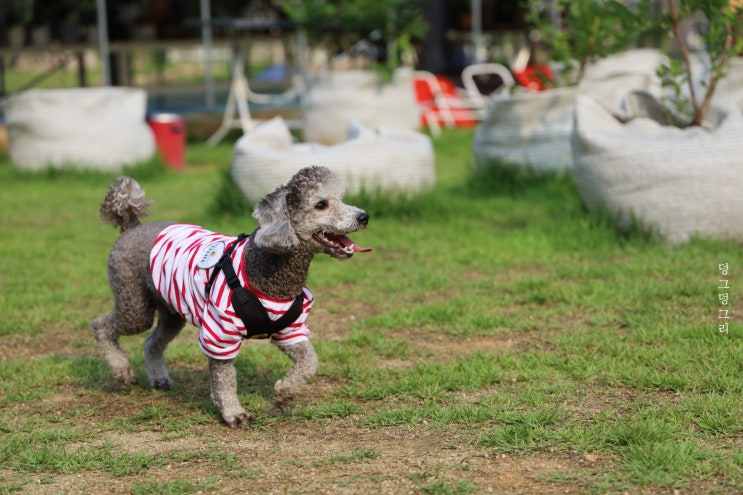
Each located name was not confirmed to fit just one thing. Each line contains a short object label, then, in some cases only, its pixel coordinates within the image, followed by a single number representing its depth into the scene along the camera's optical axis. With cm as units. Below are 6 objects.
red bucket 1344
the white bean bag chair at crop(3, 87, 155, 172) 1214
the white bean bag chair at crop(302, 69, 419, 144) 1424
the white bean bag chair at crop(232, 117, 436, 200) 851
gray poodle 419
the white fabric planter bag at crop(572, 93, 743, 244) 696
